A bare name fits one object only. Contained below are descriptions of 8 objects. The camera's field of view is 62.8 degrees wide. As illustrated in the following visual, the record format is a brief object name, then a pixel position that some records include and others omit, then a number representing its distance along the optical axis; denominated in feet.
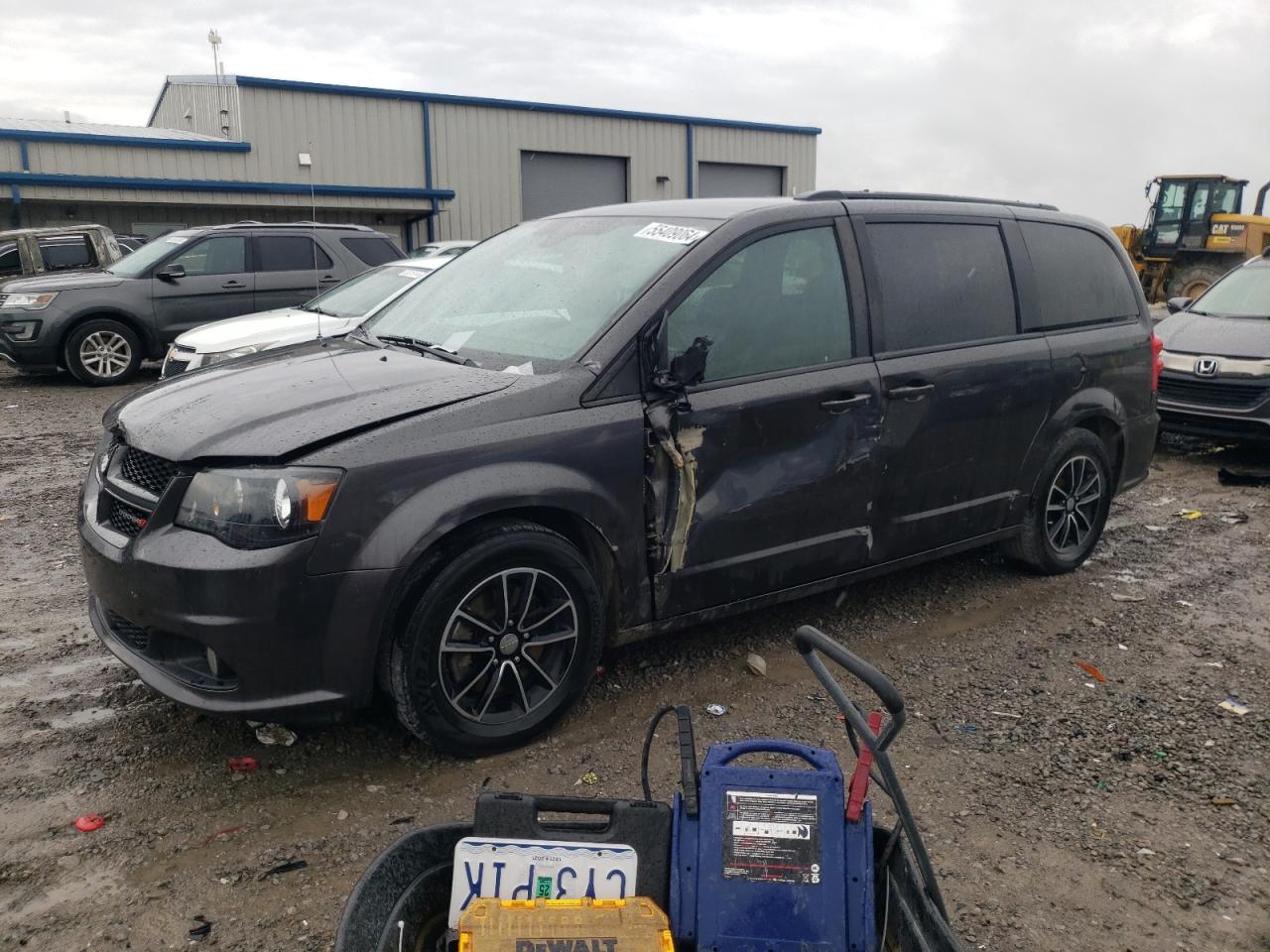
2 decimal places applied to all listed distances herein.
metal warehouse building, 69.62
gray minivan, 9.73
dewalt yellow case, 7.14
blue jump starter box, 7.62
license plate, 7.77
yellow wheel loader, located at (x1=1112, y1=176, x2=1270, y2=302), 69.82
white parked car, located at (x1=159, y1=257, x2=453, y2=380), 26.66
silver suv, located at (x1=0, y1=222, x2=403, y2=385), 35.78
